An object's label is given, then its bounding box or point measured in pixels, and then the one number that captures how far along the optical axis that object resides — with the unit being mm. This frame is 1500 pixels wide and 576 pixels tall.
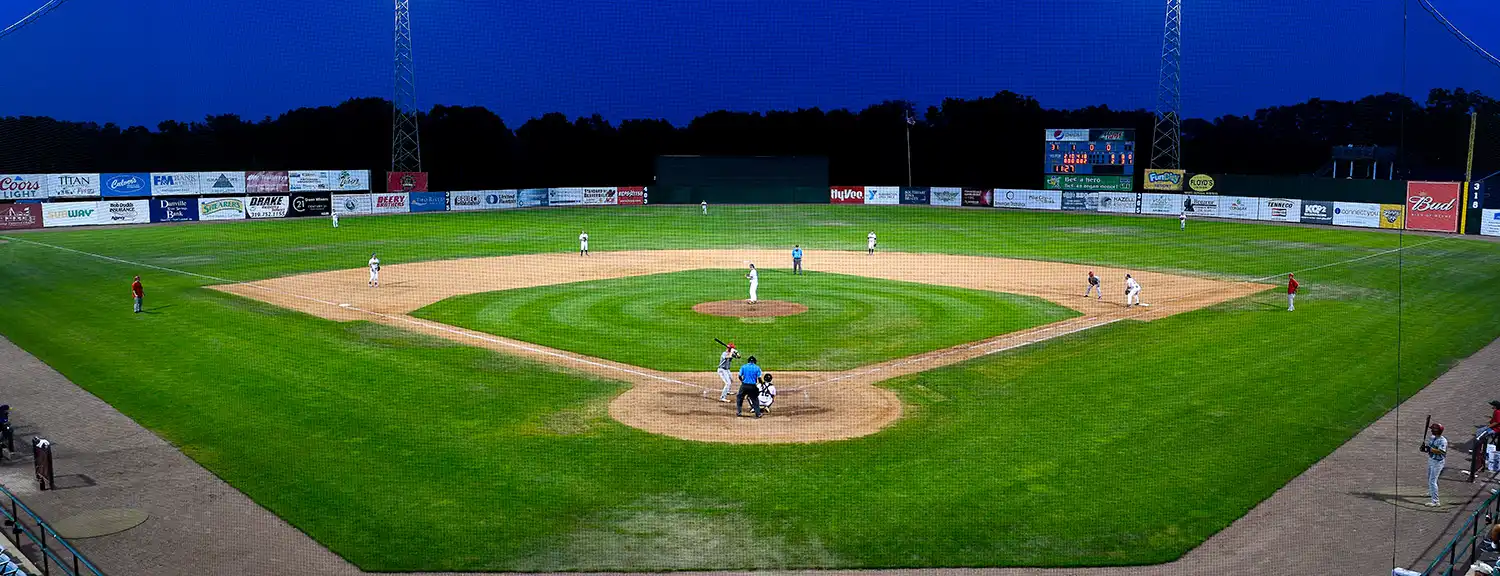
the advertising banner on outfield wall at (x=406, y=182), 73169
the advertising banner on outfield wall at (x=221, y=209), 64750
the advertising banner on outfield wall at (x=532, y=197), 79250
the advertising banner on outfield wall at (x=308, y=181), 70438
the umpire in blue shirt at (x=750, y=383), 18484
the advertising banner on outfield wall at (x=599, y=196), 82375
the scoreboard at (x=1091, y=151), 70312
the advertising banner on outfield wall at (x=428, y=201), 73688
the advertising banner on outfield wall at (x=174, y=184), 64688
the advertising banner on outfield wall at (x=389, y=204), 71688
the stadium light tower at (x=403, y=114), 64750
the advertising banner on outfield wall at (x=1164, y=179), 69812
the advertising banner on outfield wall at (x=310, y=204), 69062
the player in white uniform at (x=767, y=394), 18734
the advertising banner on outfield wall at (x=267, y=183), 68450
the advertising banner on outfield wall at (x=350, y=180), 72812
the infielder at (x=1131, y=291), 30781
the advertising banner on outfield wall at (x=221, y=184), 66812
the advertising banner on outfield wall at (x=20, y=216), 55531
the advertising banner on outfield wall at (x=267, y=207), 66938
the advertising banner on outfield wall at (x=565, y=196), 81188
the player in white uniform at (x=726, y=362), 19641
